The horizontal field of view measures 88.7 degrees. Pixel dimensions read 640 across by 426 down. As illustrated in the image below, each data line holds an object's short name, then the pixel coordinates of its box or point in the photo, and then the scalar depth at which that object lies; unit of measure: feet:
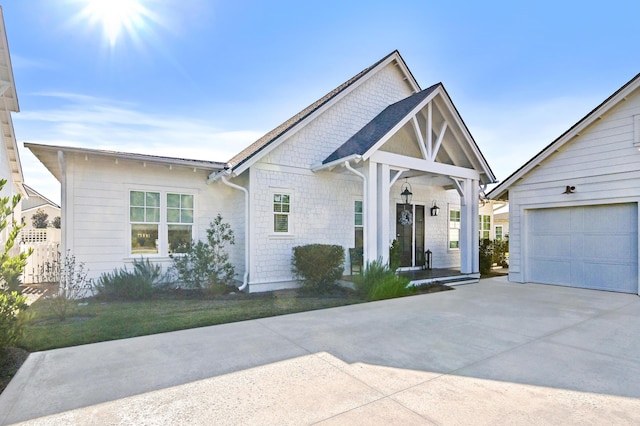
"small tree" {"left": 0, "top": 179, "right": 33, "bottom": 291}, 13.17
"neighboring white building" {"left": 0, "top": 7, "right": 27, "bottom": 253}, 27.07
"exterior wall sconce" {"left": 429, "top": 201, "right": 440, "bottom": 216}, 41.74
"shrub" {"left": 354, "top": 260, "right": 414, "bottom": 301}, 26.27
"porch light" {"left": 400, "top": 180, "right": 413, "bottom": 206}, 38.44
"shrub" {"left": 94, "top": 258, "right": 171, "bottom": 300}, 26.48
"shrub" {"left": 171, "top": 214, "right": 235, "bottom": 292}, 28.25
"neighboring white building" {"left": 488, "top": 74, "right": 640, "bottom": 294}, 28.32
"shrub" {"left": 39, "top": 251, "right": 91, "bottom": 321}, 23.62
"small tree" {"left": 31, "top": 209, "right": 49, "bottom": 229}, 98.58
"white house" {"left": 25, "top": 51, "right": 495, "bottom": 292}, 27.35
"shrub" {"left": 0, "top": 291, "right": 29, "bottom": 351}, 13.06
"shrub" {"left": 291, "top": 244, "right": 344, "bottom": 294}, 29.01
